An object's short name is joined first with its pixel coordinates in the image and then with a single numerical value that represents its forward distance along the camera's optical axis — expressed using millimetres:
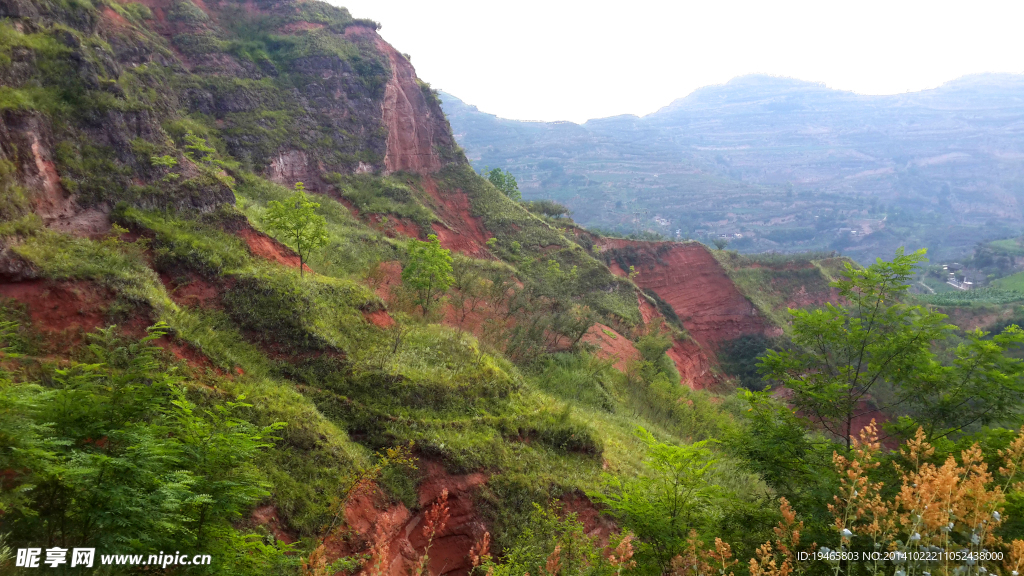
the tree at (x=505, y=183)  68200
